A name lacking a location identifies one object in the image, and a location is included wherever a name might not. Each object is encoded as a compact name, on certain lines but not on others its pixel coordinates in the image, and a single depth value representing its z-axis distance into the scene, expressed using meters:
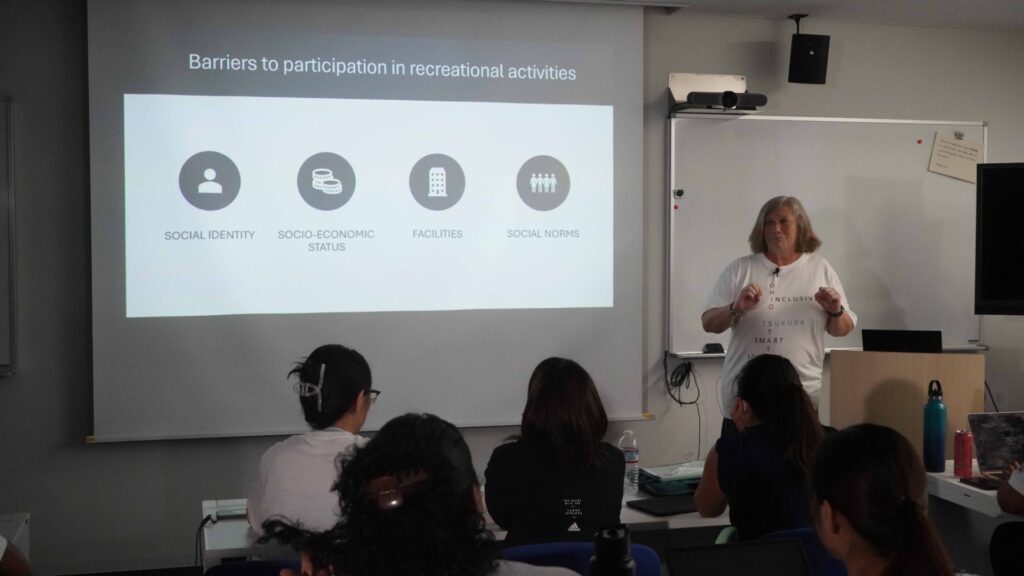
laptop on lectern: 4.09
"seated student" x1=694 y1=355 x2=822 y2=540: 2.54
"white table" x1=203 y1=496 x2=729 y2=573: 2.69
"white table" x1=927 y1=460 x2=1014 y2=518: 3.08
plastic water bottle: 3.32
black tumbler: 1.29
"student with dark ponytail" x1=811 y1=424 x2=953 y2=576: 1.66
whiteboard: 4.86
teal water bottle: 3.40
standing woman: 3.98
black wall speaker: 4.80
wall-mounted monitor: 4.46
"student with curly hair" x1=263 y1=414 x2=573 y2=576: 1.30
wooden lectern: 3.77
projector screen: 4.18
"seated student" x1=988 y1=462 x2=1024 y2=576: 3.19
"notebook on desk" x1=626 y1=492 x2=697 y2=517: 2.99
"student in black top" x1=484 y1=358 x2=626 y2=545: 2.48
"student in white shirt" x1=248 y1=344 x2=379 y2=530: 2.42
